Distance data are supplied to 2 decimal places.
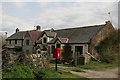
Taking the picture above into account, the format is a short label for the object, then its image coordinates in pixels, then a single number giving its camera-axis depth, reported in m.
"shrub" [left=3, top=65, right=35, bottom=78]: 6.01
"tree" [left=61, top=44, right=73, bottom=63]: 17.54
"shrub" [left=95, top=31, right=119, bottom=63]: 14.41
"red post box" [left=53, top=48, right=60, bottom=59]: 8.54
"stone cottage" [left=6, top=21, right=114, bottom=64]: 17.30
